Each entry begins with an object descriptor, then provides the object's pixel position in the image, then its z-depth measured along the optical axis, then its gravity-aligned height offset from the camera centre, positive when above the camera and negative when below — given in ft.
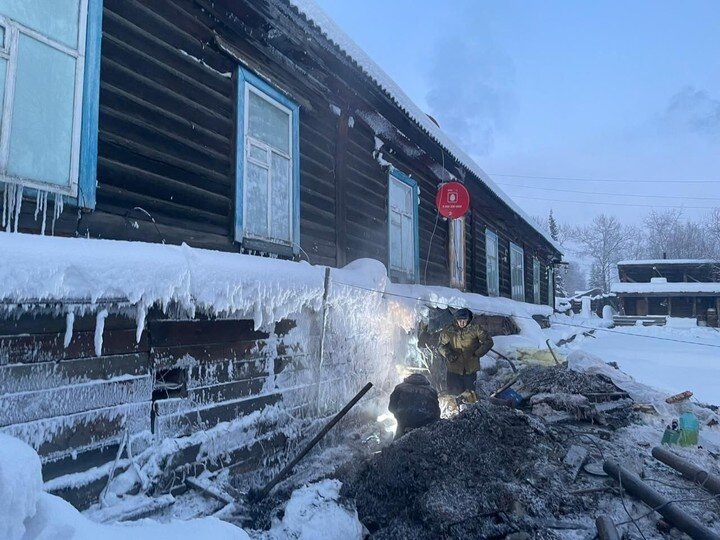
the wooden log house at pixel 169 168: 8.64 +3.70
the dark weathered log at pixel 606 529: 10.04 -5.20
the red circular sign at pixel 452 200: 28.32 +6.80
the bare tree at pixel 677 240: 188.93 +30.69
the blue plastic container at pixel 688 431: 17.49 -4.96
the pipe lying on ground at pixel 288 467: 11.81 -4.75
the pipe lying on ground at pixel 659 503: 10.40 -5.20
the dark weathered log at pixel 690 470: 13.03 -5.15
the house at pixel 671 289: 96.53 +3.87
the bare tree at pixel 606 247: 204.23 +28.13
